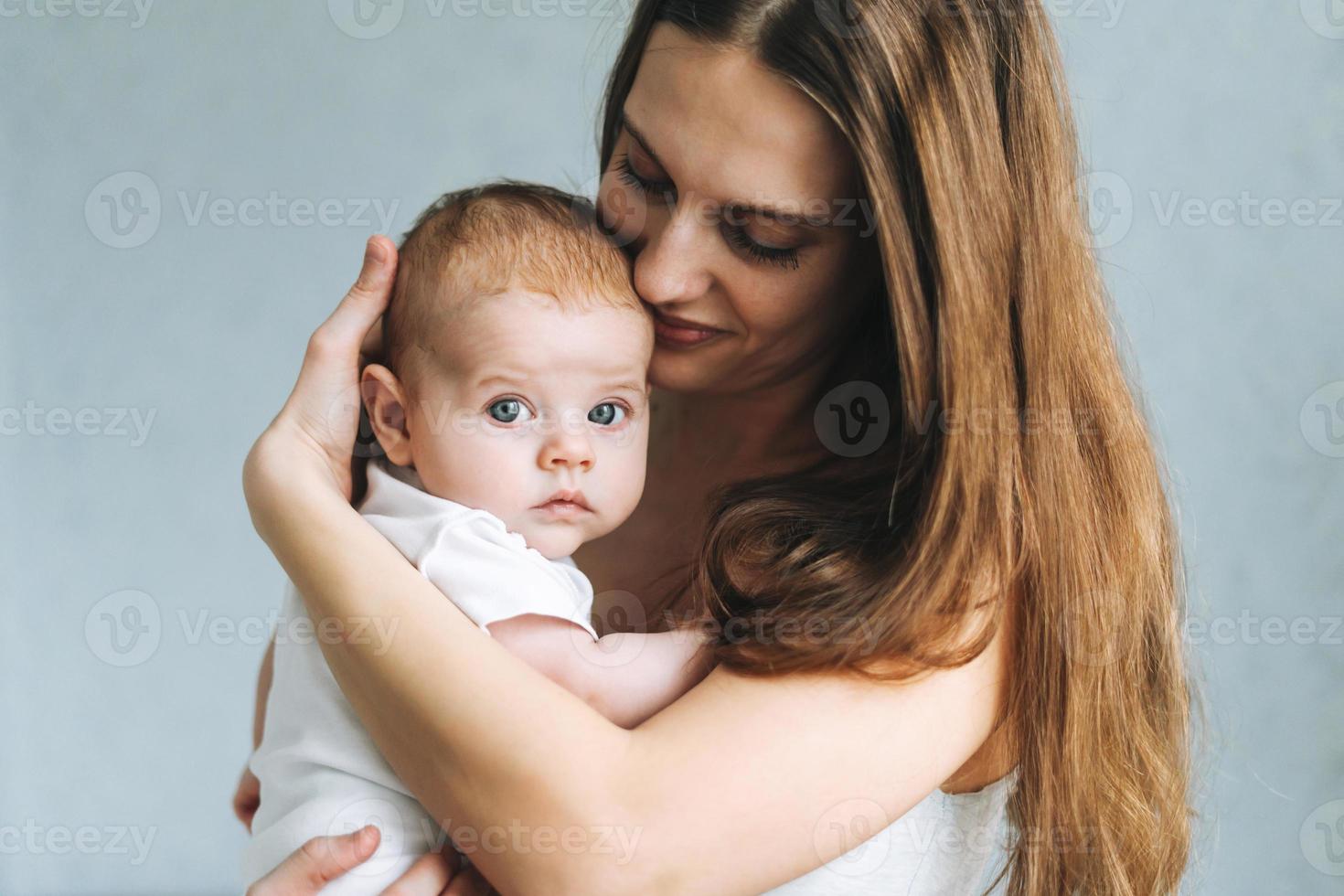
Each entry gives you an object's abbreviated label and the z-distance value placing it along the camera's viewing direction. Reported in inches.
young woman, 38.8
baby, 42.6
